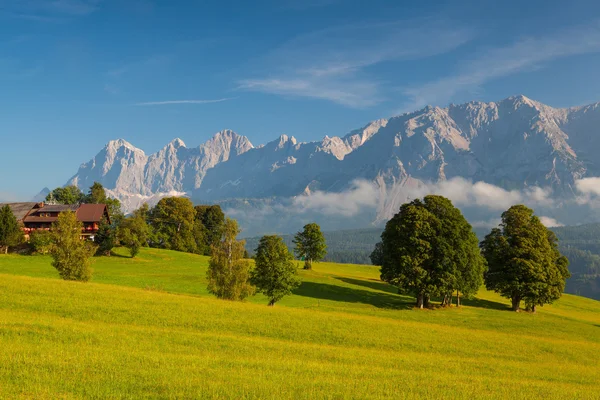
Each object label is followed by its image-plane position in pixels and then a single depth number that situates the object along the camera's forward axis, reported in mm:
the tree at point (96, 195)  146125
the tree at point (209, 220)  141912
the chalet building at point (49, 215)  113000
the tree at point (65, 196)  149500
